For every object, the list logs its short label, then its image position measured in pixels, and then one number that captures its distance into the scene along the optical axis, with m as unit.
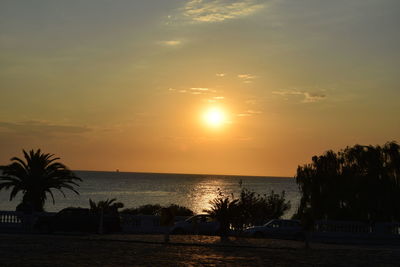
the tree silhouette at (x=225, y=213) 33.00
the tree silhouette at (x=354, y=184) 40.34
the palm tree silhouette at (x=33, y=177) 41.69
